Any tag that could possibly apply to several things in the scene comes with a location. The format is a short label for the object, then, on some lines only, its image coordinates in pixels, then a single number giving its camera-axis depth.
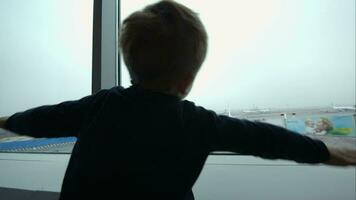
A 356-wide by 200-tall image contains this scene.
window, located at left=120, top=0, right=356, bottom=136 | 1.03
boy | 0.59
